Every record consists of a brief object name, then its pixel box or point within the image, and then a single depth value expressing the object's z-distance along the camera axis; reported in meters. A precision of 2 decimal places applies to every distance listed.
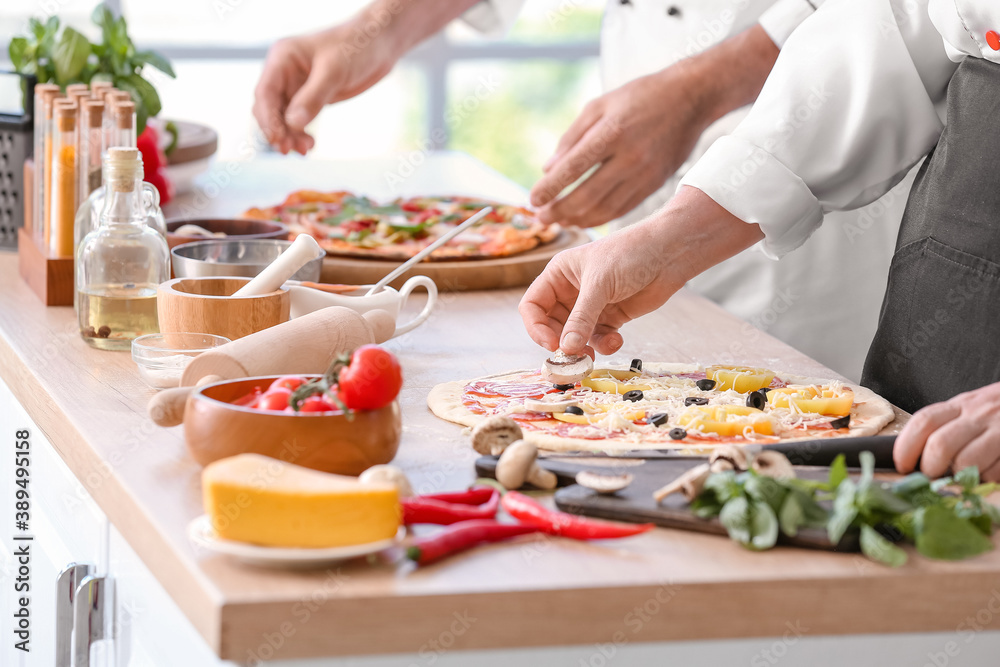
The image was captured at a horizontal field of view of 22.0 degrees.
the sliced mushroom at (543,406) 1.80
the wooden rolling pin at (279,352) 1.71
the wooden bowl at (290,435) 1.64
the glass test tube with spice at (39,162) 2.16
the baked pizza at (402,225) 2.30
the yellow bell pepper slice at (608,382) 1.87
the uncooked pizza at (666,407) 1.76
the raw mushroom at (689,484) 1.61
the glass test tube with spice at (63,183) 2.12
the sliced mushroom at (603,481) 1.63
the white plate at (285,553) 1.54
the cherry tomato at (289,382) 1.69
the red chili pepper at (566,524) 1.60
